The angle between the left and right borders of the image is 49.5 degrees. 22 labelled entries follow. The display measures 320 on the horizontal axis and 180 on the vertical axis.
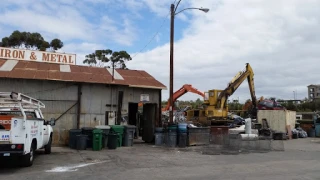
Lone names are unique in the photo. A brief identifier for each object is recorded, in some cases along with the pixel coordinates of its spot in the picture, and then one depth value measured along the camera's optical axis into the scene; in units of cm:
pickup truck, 1044
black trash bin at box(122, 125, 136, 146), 1944
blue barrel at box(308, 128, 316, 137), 3270
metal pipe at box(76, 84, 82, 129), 2031
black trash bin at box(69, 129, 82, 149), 1804
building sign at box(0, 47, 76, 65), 2306
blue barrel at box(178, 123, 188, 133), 1967
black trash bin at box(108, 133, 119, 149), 1809
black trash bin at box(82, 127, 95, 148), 1808
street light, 2110
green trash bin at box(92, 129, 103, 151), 1733
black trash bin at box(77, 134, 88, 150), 1761
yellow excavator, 3183
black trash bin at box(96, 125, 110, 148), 1833
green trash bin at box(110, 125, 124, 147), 1889
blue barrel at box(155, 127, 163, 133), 2037
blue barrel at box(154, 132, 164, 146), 2031
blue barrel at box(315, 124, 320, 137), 3234
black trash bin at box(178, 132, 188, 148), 1953
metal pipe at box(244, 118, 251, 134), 2401
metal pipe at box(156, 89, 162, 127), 2311
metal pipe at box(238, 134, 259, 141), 1944
